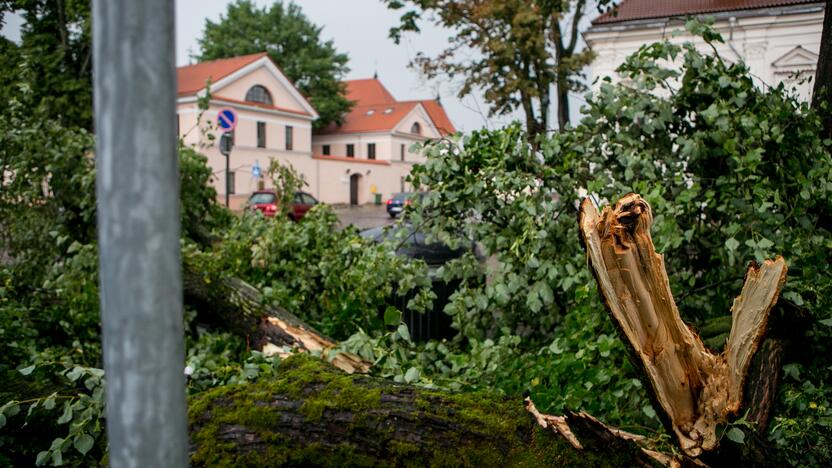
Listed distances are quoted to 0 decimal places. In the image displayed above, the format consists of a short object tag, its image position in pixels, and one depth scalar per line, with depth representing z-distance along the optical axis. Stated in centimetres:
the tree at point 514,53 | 2320
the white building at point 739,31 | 2297
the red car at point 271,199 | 2690
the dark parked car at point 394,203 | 3492
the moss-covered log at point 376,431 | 227
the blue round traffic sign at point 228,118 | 1546
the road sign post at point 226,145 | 1775
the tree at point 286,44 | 5472
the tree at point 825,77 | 452
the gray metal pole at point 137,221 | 67
